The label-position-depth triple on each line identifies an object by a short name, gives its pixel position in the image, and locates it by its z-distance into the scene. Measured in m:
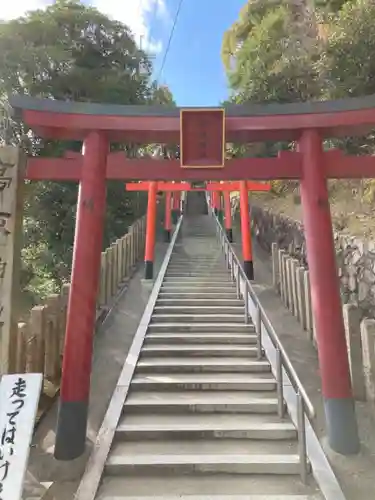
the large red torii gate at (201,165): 4.66
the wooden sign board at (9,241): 3.86
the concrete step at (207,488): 3.78
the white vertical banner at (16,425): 2.73
